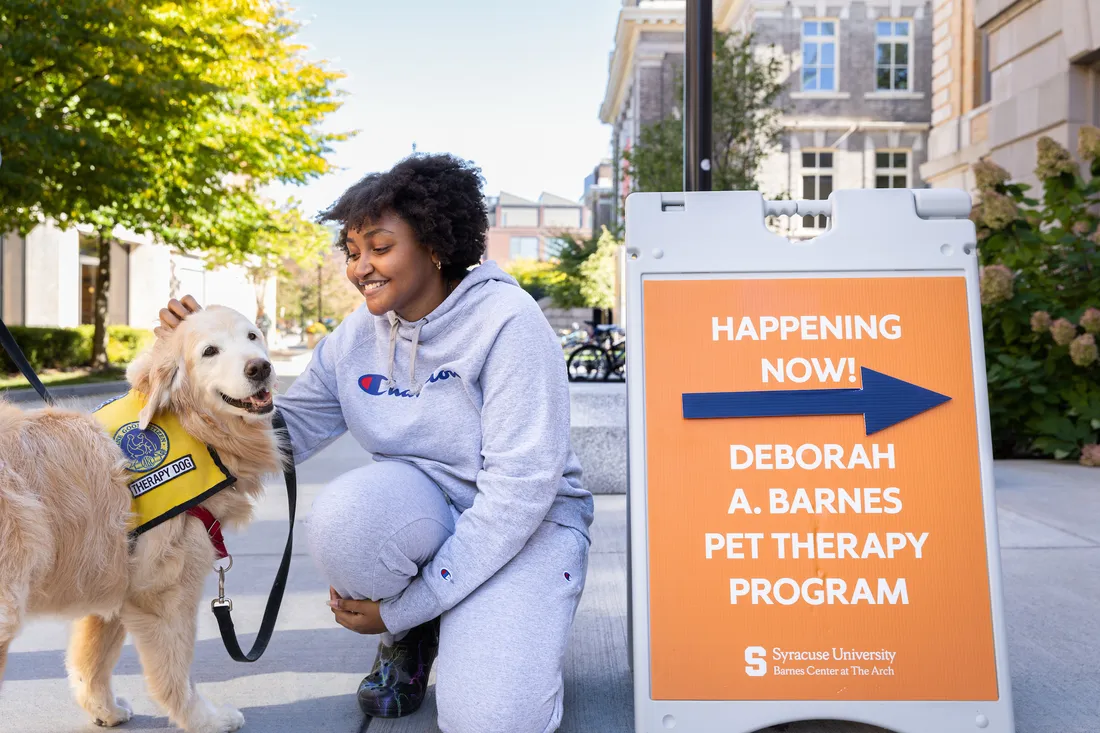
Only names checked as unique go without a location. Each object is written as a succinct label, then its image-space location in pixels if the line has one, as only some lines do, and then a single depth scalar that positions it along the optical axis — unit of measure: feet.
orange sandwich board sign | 7.34
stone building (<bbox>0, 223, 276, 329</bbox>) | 67.51
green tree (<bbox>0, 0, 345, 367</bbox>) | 36.14
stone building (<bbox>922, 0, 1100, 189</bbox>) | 31.45
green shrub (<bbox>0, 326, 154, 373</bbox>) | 53.98
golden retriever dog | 6.86
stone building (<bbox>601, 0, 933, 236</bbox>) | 104.42
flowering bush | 22.82
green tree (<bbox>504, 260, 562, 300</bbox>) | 165.45
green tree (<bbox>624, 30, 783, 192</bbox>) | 69.92
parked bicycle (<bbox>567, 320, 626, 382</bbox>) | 43.94
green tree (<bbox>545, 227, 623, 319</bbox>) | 134.82
